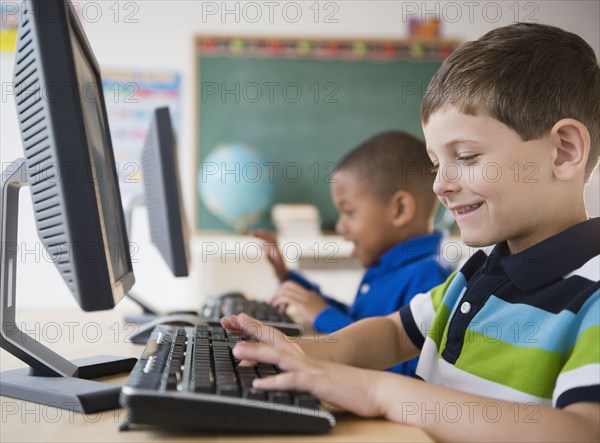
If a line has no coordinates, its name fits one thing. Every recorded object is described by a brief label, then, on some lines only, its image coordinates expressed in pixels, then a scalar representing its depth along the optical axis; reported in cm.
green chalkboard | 385
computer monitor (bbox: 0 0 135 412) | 63
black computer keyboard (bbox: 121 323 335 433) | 53
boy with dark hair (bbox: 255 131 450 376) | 156
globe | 371
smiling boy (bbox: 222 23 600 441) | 75
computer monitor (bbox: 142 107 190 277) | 141
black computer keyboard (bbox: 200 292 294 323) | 138
